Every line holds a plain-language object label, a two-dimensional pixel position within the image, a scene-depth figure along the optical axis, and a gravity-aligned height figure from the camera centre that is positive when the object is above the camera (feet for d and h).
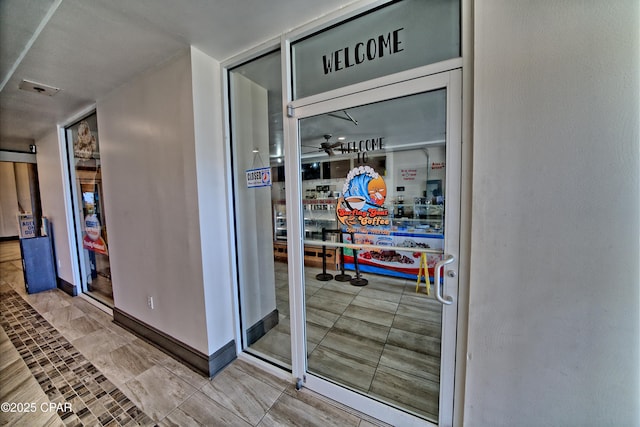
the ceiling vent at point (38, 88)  6.87 +3.75
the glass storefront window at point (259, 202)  6.63 -0.08
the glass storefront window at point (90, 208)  9.93 -0.18
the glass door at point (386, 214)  4.18 -0.39
